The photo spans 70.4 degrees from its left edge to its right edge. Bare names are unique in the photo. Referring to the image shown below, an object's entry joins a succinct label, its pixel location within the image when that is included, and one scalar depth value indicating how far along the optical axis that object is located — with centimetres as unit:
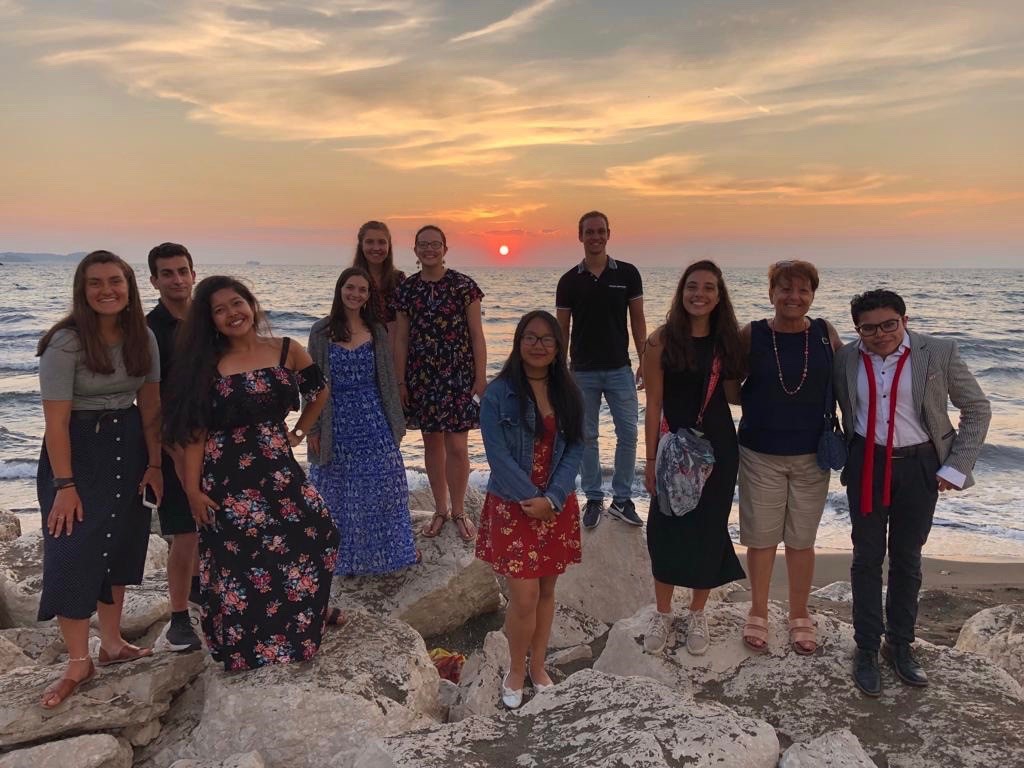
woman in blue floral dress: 496
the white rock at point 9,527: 775
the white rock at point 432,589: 542
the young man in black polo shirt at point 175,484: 417
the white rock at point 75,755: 324
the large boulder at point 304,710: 344
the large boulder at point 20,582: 571
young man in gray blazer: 374
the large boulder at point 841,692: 347
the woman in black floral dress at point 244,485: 367
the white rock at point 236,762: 307
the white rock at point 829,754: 290
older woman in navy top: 399
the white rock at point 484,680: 412
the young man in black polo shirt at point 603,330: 591
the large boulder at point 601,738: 280
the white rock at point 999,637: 491
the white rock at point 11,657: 442
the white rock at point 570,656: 538
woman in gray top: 353
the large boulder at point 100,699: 343
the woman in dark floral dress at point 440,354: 537
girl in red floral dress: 390
